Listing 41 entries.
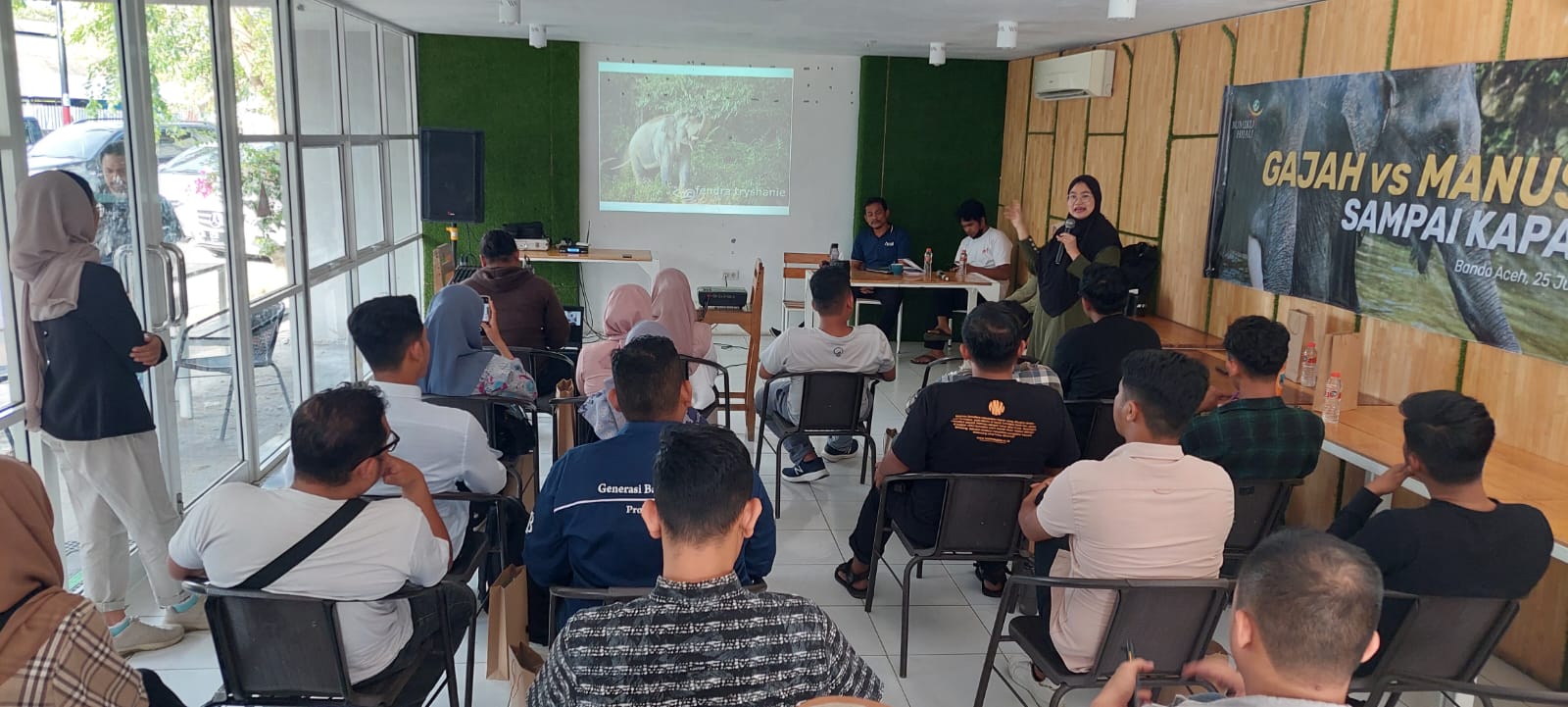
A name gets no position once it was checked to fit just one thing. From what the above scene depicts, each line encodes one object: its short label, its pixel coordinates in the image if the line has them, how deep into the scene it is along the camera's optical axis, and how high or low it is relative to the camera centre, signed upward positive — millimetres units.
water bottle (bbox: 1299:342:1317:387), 4184 -713
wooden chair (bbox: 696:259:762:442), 5730 -885
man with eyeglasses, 1979 -748
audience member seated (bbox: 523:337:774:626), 2213 -784
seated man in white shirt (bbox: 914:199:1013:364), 7637 -556
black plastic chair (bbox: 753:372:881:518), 4207 -967
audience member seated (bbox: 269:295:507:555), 2699 -661
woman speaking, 5277 -353
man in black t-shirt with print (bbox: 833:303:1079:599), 3088 -747
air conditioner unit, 6648 +770
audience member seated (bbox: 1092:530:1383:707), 1362 -589
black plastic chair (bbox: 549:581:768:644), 2105 -894
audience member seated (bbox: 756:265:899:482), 4328 -727
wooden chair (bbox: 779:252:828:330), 7227 -702
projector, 6098 -749
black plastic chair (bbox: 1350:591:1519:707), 2195 -989
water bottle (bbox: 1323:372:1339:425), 3652 -746
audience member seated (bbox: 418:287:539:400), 3641 -706
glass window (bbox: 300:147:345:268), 6051 -281
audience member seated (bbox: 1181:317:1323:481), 2965 -695
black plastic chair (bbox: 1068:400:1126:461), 3783 -917
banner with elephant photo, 3309 +10
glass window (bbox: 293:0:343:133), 5789 +545
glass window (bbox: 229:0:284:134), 4746 +464
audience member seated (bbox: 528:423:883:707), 1430 -670
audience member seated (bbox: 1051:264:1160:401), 3873 -590
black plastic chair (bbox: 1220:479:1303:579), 2879 -929
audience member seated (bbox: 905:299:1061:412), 3513 -694
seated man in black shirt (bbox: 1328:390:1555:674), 2203 -733
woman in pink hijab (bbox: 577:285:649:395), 3924 -641
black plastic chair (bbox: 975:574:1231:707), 2225 -1006
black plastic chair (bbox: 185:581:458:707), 2008 -1011
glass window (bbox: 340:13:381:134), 6680 +588
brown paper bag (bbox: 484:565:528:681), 2199 -1016
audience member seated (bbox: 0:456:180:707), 1518 -740
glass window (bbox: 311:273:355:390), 6535 -1135
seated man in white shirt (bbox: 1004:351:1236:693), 2309 -734
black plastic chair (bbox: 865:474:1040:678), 2926 -1005
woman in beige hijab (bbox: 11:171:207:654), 2777 -696
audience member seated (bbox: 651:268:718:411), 4398 -596
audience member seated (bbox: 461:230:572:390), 4621 -612
